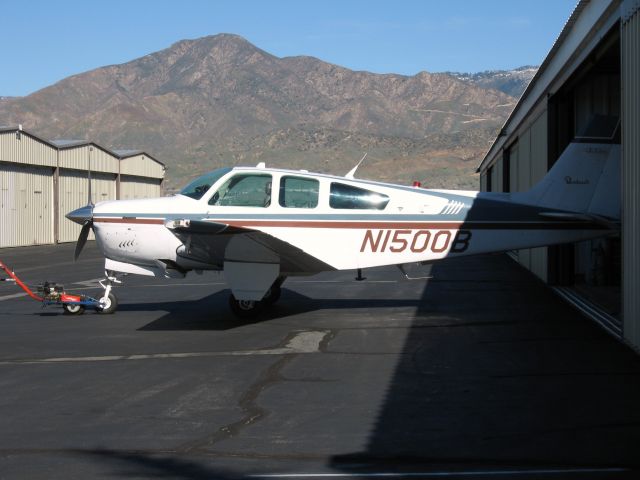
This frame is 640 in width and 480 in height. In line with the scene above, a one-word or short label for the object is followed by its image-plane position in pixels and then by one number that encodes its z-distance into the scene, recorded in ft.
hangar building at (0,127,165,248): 127.75
